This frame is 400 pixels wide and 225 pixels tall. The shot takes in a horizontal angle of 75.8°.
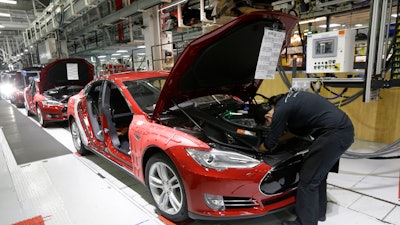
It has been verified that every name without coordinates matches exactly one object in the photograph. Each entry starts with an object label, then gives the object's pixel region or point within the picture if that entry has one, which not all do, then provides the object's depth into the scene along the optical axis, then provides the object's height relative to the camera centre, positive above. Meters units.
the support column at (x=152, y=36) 7.28 +0.81
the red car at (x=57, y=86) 6.12 -0.48
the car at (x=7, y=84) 11.34 -0.72
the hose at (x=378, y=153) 2.94 -1.13
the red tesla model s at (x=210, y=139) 1.82 -0.61
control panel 2.99 +0.07
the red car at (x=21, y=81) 9.57 -0.47
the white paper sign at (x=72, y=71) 6.62 -0.11
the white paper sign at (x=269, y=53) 2.06 +0.06
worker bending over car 1.85 -0.54
